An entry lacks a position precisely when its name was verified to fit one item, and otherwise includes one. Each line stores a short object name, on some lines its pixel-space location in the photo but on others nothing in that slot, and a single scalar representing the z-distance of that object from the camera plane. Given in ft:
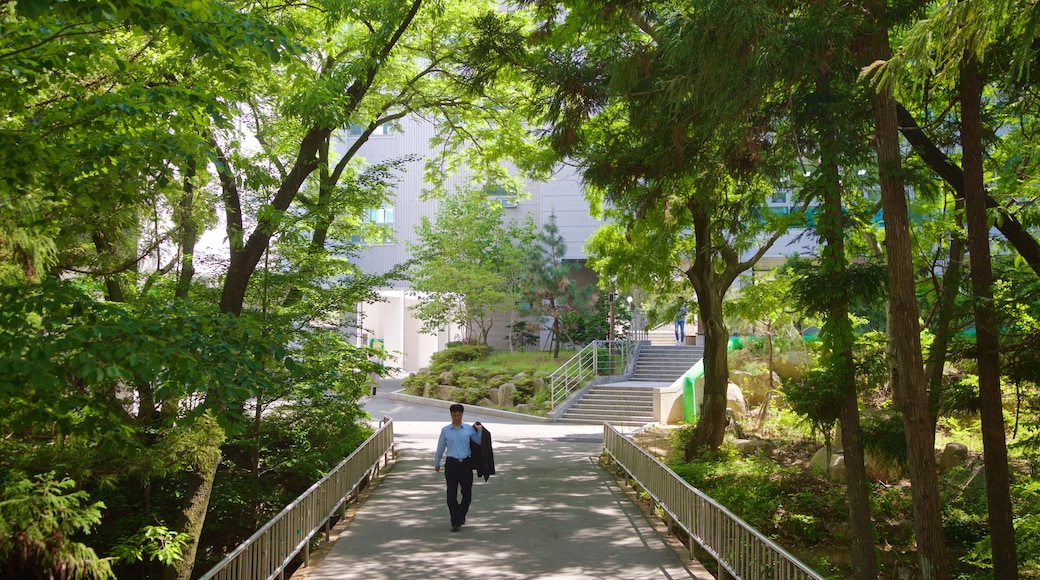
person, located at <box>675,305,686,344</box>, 131.95
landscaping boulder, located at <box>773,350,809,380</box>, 82.07
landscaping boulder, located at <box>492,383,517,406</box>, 96.89
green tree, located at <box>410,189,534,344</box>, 112.06
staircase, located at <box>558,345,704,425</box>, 85.21
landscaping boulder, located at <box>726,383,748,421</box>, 72.74
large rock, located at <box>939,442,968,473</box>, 50.52
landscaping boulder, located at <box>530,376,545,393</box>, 96.48
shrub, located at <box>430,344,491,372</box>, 116.37
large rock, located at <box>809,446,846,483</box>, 49.21
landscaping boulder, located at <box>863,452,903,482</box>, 50.08
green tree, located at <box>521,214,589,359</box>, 120.16
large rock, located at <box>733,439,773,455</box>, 58.39
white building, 144.77
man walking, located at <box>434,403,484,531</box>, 35.68
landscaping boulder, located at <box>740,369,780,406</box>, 81.15
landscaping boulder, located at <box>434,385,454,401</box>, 104.57
